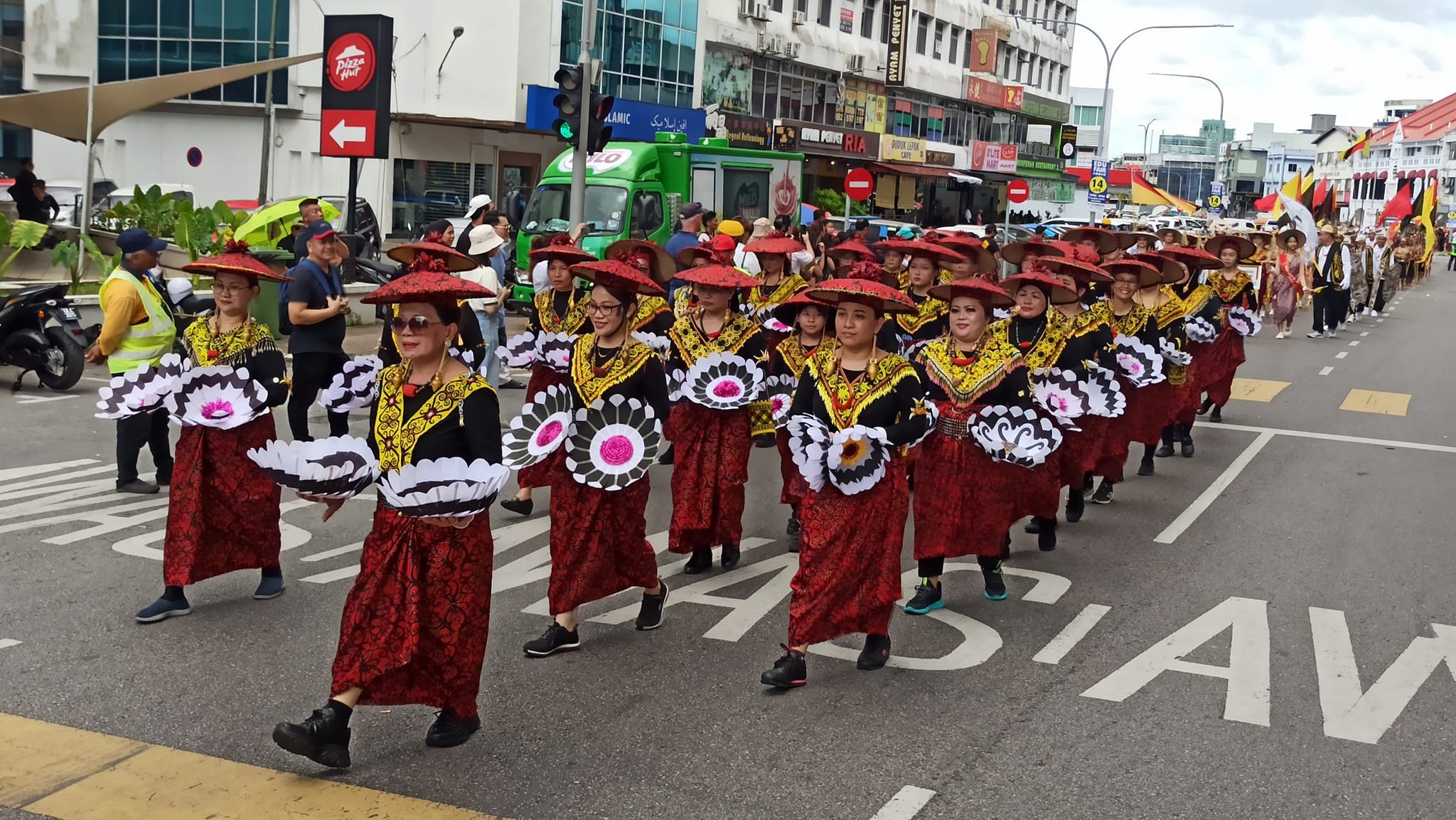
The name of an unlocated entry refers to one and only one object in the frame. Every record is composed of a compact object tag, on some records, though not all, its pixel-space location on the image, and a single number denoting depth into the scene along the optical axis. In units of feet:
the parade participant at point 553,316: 30.78
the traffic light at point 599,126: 52.29
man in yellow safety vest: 29.53
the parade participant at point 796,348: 27.35
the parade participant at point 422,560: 16.87
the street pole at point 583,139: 51.44
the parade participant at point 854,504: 20.62
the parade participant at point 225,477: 22.30
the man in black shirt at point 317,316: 32.30
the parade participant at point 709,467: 26.35
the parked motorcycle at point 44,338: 42.96
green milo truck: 70.59
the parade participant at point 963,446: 24.41
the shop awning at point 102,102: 57.52
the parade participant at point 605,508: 21.50
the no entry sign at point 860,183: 92.27
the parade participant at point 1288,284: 82.33
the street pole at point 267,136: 91.34
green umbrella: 58.90
